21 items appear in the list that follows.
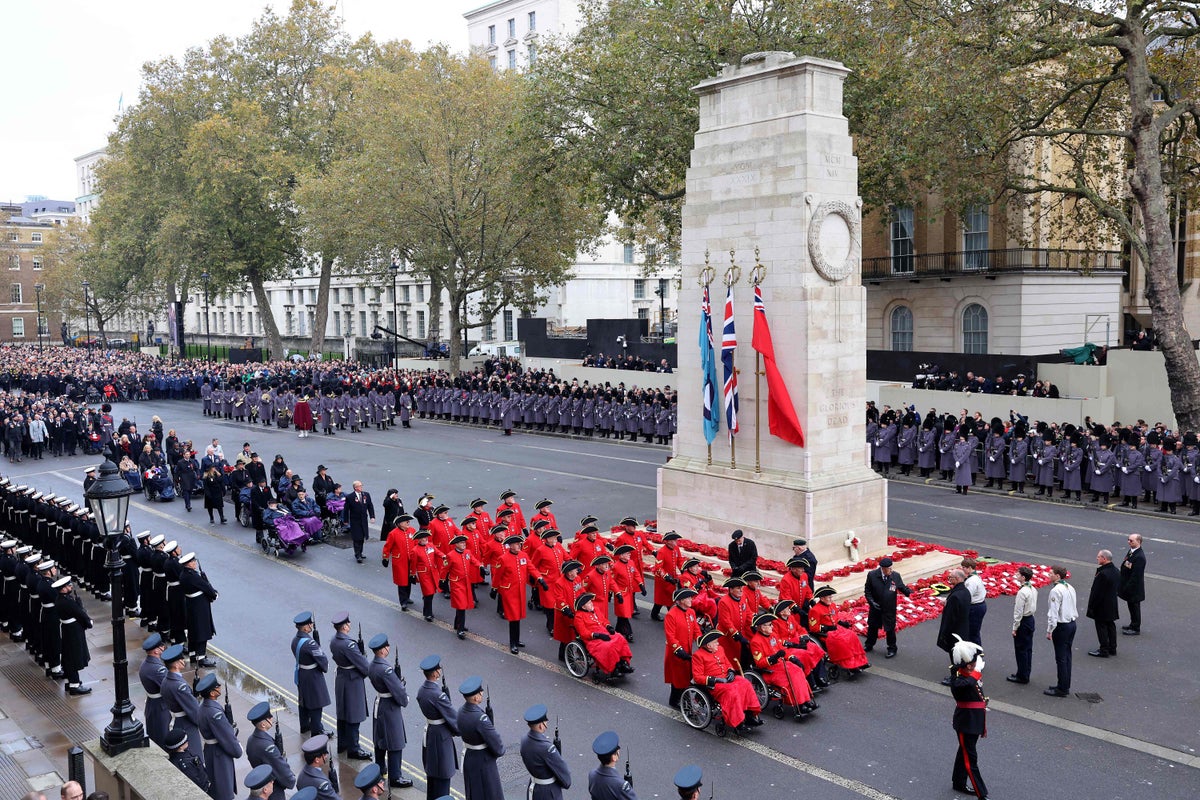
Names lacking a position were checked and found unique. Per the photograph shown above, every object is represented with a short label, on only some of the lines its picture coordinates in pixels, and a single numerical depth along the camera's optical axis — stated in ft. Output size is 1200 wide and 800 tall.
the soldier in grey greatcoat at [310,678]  33.40
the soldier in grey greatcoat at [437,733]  28.99
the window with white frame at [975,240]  114.11
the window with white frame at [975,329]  115.75
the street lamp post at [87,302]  236.84
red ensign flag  51.47
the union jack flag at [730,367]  53.57
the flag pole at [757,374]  52.70
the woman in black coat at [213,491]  68.59
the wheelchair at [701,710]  34.01
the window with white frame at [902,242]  121.80
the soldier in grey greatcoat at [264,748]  26.68
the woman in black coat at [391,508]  55.01
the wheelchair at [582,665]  39.08
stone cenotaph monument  51.13
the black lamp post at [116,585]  28.96
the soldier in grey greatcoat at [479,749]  27.43
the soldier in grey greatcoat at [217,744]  28.76
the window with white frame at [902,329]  123.95
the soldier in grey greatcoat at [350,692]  32.86
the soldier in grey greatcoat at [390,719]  30.63
